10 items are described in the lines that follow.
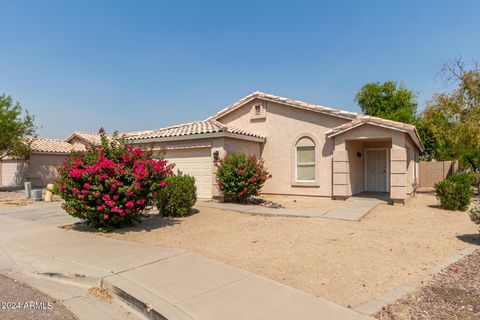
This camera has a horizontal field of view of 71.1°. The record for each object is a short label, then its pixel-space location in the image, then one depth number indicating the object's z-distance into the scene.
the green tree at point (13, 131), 22.78
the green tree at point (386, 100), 34.78
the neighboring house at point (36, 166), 26.17
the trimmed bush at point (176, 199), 10.39
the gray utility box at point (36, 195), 16.72
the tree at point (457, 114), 17.67
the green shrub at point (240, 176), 12.77
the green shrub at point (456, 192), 12.10
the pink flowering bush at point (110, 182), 8.06
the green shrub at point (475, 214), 7.77
